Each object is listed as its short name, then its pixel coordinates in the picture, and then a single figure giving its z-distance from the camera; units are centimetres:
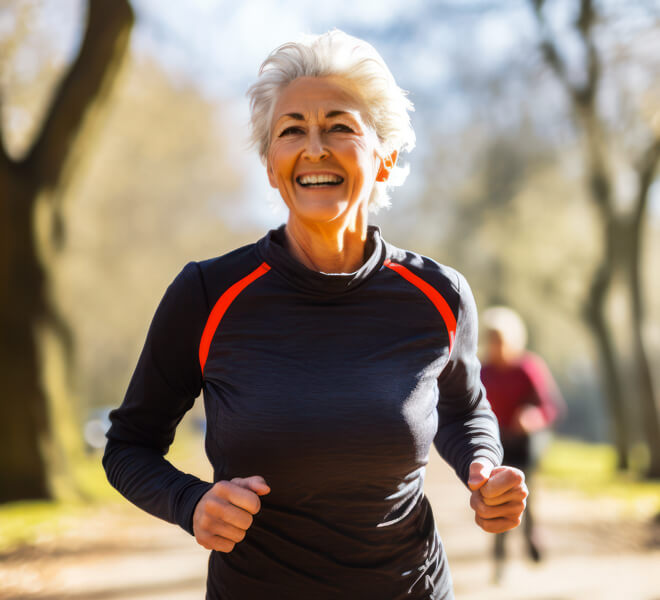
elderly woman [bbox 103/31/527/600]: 196
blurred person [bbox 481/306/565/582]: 705
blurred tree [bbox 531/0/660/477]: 1405
